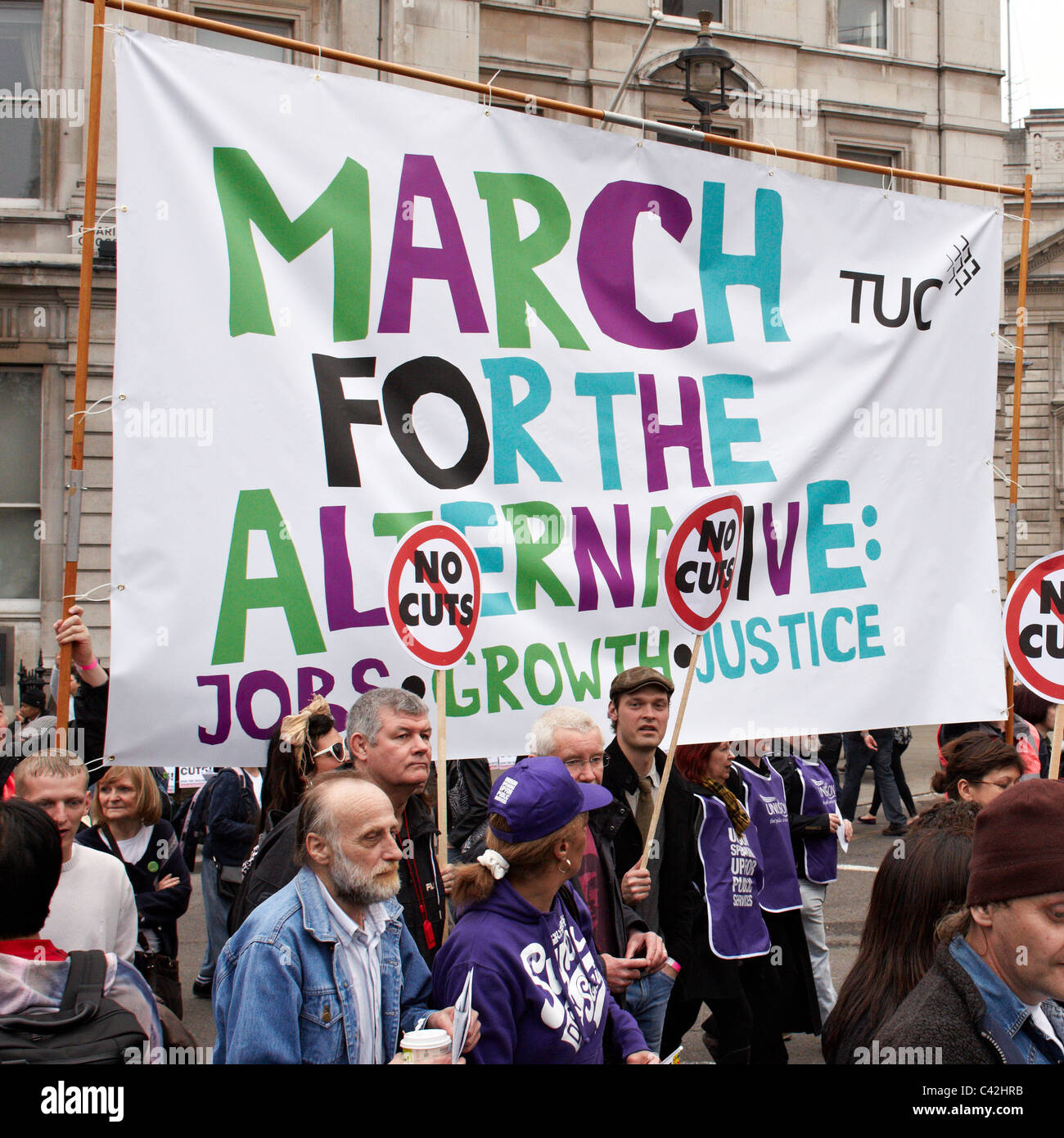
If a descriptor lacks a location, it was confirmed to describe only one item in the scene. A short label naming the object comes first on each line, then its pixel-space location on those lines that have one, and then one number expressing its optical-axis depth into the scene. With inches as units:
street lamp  399.2
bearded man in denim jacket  105.8
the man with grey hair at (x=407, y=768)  147.4
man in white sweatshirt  147.3
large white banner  156.1
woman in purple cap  114.9
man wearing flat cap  185.2
